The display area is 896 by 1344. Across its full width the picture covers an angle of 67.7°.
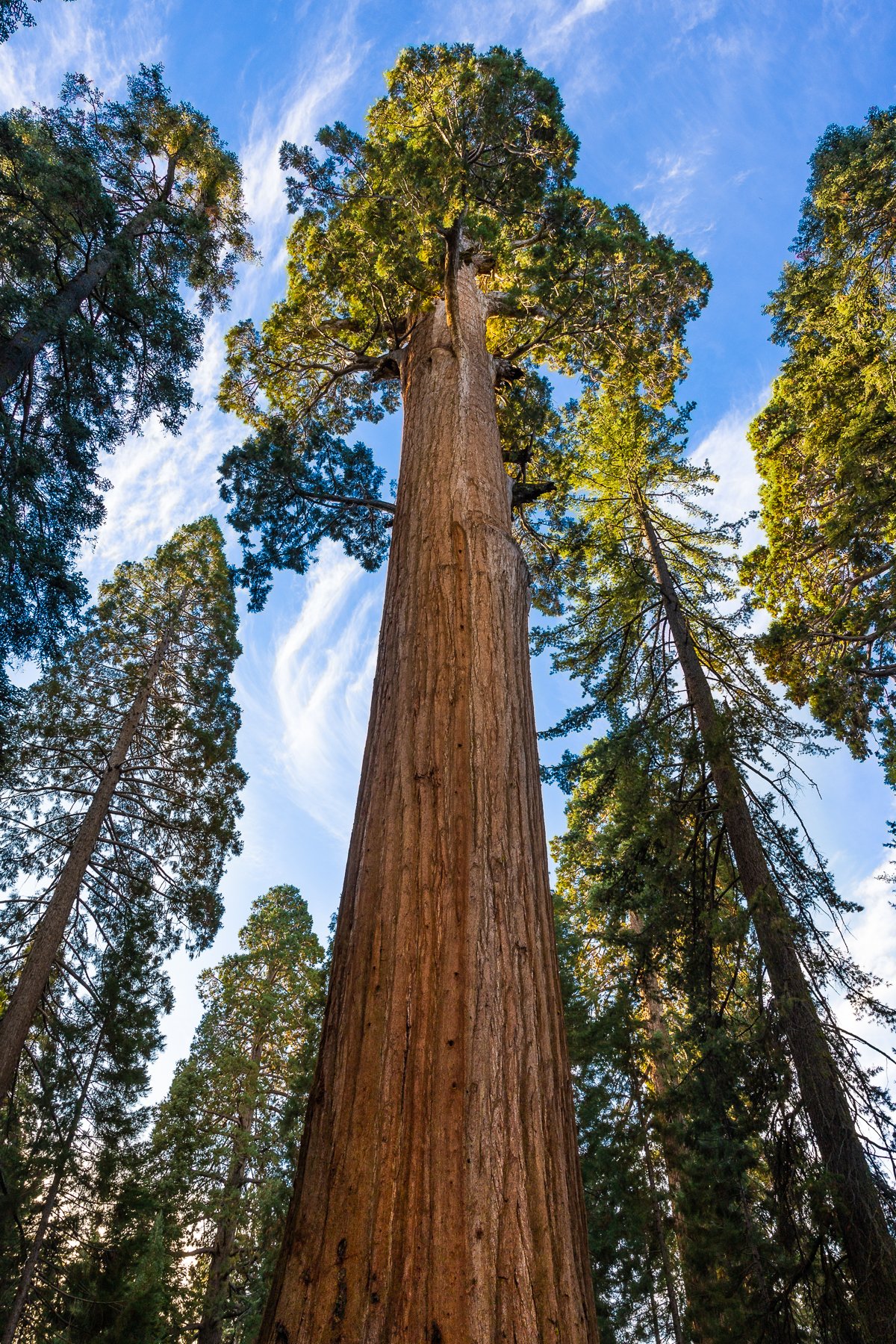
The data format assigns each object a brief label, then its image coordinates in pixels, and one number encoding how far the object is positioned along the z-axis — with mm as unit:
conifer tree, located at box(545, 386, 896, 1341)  4703
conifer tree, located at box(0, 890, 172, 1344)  9453
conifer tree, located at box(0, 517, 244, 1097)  10547
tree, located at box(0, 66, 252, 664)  6926
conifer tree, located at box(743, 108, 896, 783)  8227
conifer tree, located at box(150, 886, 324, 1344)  12148
